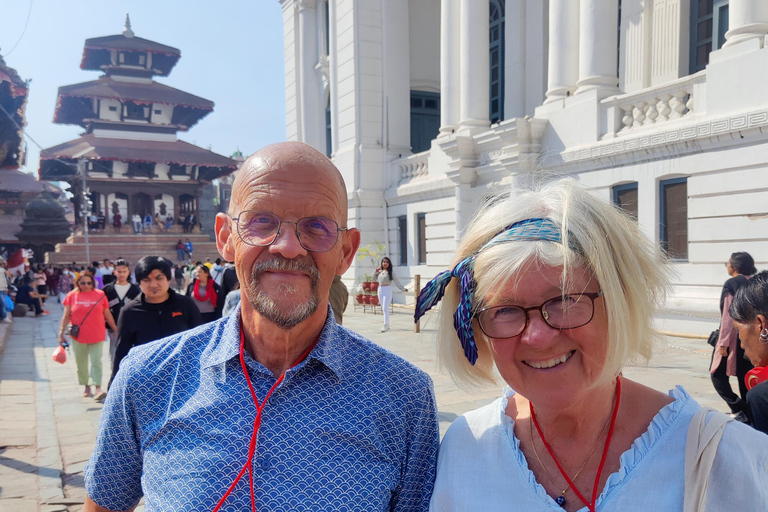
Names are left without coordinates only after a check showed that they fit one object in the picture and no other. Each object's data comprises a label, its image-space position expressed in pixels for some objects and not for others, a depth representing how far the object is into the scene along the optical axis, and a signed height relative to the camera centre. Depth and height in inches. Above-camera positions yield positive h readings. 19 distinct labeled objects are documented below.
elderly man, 66.2 -17.8
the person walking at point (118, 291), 300.0 -22.0
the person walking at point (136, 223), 1635.1 +64.9
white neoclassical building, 384.5 +107.2
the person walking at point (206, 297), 307.9 -25.7
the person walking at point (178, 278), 1119.5 -59.0
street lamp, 1406.1 +196.8
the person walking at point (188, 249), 1512.1 -5.8
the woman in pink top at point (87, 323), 300.2 -37.2
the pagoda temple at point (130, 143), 1660.9 +301.4
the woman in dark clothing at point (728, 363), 193.9 -40.5
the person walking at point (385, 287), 504.4 -35.8
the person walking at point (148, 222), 1649.9 +68.3
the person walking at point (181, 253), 1502.2 -15.3
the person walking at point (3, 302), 611.8 -53.7
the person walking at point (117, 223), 1622.8 +65.2
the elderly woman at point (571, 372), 57.7 -13.1
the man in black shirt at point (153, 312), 217.3 -23.5
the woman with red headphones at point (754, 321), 103.9 -14.2
